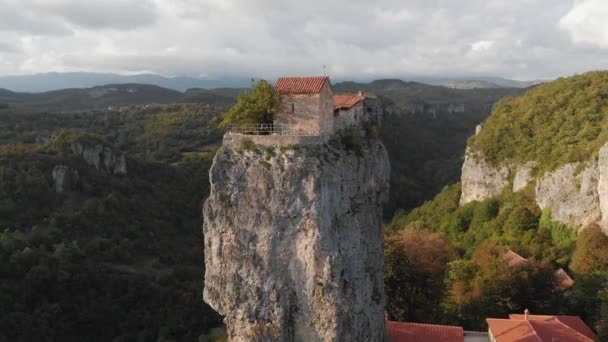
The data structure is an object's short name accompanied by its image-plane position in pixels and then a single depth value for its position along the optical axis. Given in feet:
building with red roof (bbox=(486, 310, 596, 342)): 88.17
